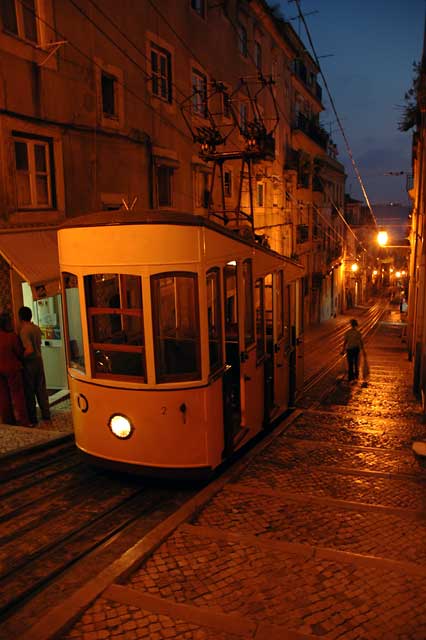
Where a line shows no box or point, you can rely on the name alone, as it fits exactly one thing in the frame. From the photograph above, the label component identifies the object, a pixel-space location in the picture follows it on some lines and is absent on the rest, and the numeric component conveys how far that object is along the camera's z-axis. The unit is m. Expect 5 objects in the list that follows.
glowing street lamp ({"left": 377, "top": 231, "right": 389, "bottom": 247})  20.14
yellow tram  5.80
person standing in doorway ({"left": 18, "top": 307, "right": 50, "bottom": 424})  8.50
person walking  14.45
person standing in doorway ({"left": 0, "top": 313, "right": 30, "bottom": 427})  8.26
